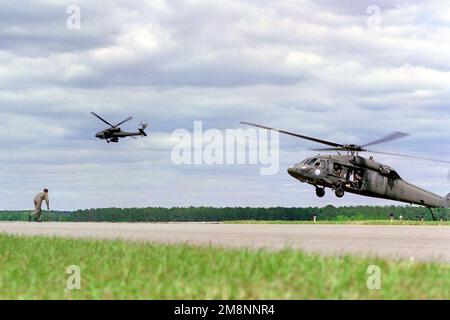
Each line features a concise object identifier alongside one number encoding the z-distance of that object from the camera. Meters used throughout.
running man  39.53
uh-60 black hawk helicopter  44.81
